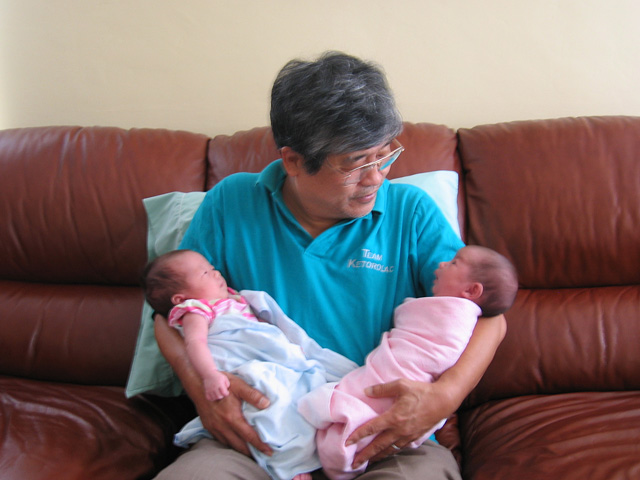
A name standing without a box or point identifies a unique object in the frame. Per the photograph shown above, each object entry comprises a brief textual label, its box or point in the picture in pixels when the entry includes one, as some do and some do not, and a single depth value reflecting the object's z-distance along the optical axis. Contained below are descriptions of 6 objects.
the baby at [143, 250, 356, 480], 1.12
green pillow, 1.51
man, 1.13
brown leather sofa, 1.34
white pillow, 1.59
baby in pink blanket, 1.10
